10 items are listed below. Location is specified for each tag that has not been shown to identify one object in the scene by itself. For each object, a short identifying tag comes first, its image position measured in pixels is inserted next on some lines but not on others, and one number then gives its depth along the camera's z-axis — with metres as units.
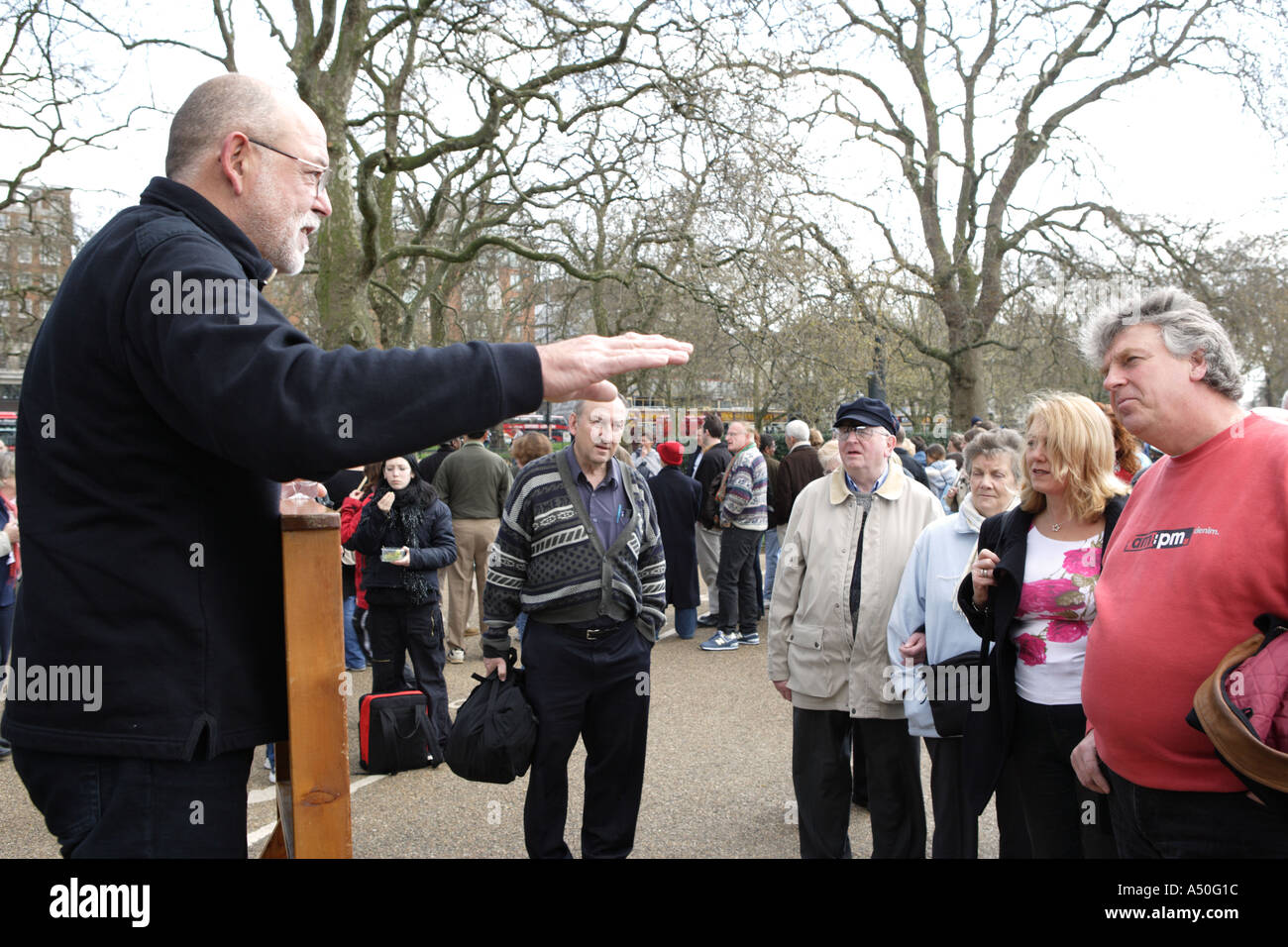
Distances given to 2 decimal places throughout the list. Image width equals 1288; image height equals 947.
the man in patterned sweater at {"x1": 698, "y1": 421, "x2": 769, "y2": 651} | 9.38
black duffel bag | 3.87
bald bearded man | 1.29
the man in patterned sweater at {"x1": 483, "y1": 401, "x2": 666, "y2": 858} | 4.05
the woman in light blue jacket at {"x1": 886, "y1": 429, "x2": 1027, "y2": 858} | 3.72
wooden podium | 1.49
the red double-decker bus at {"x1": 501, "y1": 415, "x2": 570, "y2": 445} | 29.80
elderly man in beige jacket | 3.98
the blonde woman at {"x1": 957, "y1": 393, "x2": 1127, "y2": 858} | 3.28
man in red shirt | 2.12
